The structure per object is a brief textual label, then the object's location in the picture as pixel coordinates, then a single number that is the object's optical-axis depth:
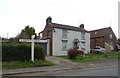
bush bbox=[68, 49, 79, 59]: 12.58
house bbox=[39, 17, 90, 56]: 16.52
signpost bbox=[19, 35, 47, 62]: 9.36
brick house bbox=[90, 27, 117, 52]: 25.52
